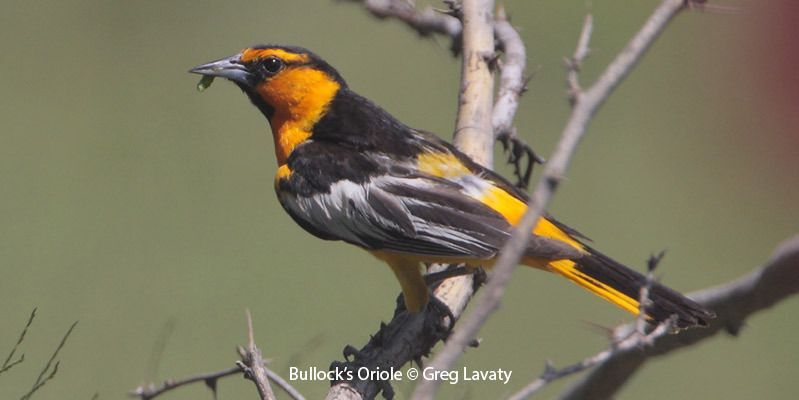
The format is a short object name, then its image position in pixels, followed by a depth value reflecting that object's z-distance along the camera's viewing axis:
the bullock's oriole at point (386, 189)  5.88
